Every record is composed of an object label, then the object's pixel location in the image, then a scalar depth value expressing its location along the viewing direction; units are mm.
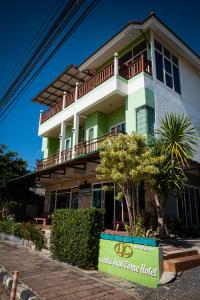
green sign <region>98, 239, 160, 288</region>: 5801
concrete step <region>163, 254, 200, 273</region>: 5999
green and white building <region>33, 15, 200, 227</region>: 12742
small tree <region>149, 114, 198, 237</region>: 9805
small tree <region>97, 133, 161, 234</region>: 7871
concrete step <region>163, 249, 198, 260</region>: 6729
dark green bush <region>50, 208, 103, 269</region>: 7298
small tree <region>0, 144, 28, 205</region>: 19250
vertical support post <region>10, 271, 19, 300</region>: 3654
